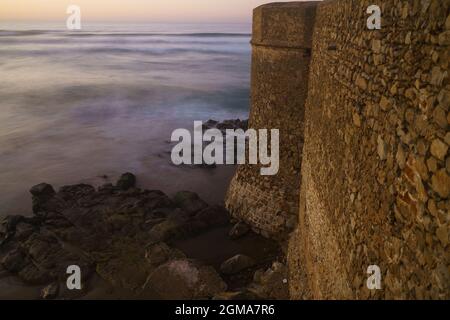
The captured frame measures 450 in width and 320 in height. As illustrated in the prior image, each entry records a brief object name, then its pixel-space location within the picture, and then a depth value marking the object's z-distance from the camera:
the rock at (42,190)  13.10
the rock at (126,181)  13.77
